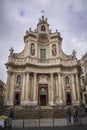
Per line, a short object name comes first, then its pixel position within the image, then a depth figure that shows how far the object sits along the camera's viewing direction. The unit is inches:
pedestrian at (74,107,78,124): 346.7
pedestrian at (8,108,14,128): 287.9
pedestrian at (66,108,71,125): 341.3
